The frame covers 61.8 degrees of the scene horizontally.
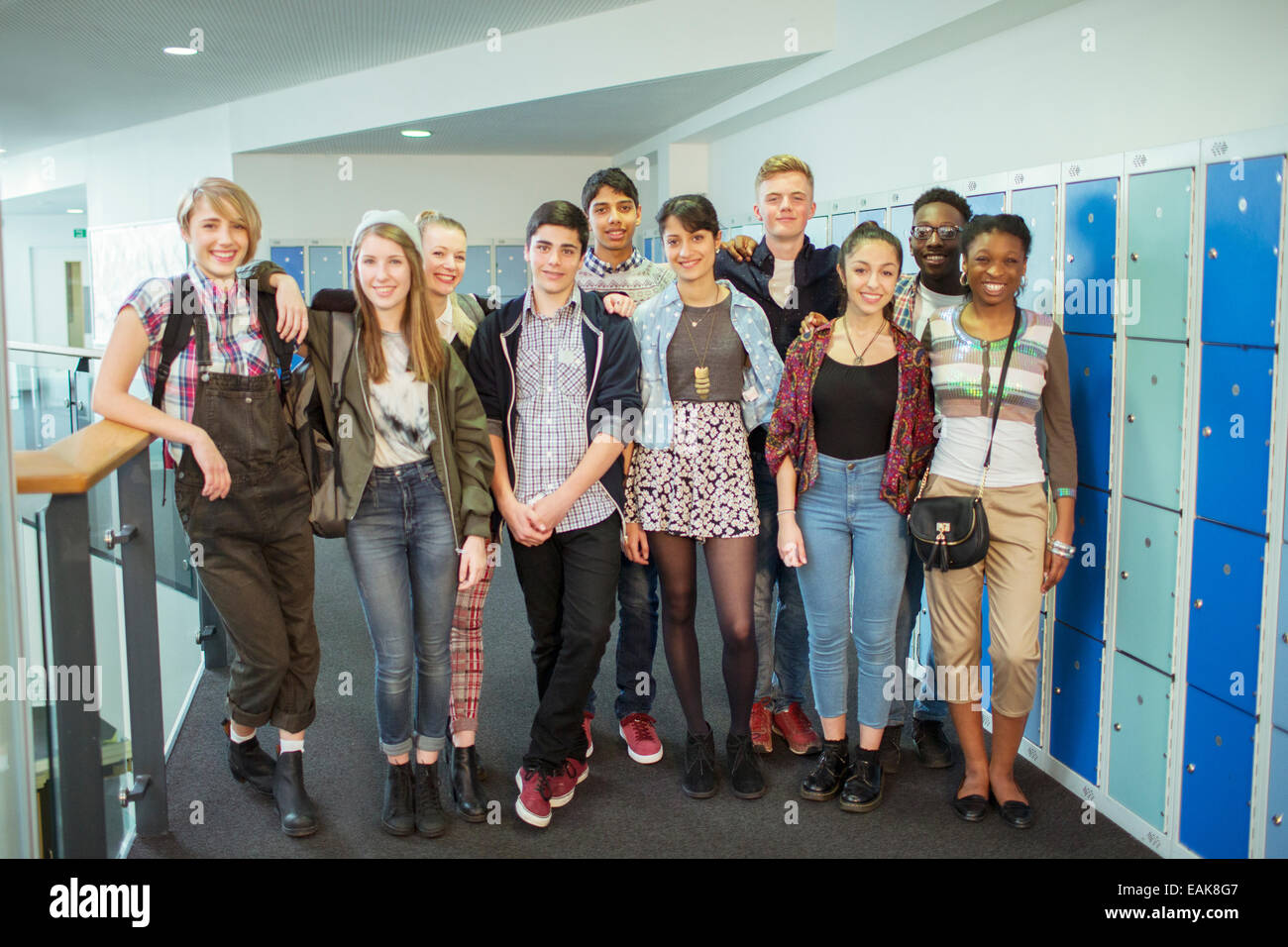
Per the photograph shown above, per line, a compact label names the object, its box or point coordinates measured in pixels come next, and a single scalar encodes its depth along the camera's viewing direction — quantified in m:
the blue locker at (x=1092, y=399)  2.96
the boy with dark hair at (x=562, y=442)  2.92
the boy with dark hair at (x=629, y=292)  3.37
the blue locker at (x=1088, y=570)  3.02
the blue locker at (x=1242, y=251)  2.37
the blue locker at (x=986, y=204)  3.36
